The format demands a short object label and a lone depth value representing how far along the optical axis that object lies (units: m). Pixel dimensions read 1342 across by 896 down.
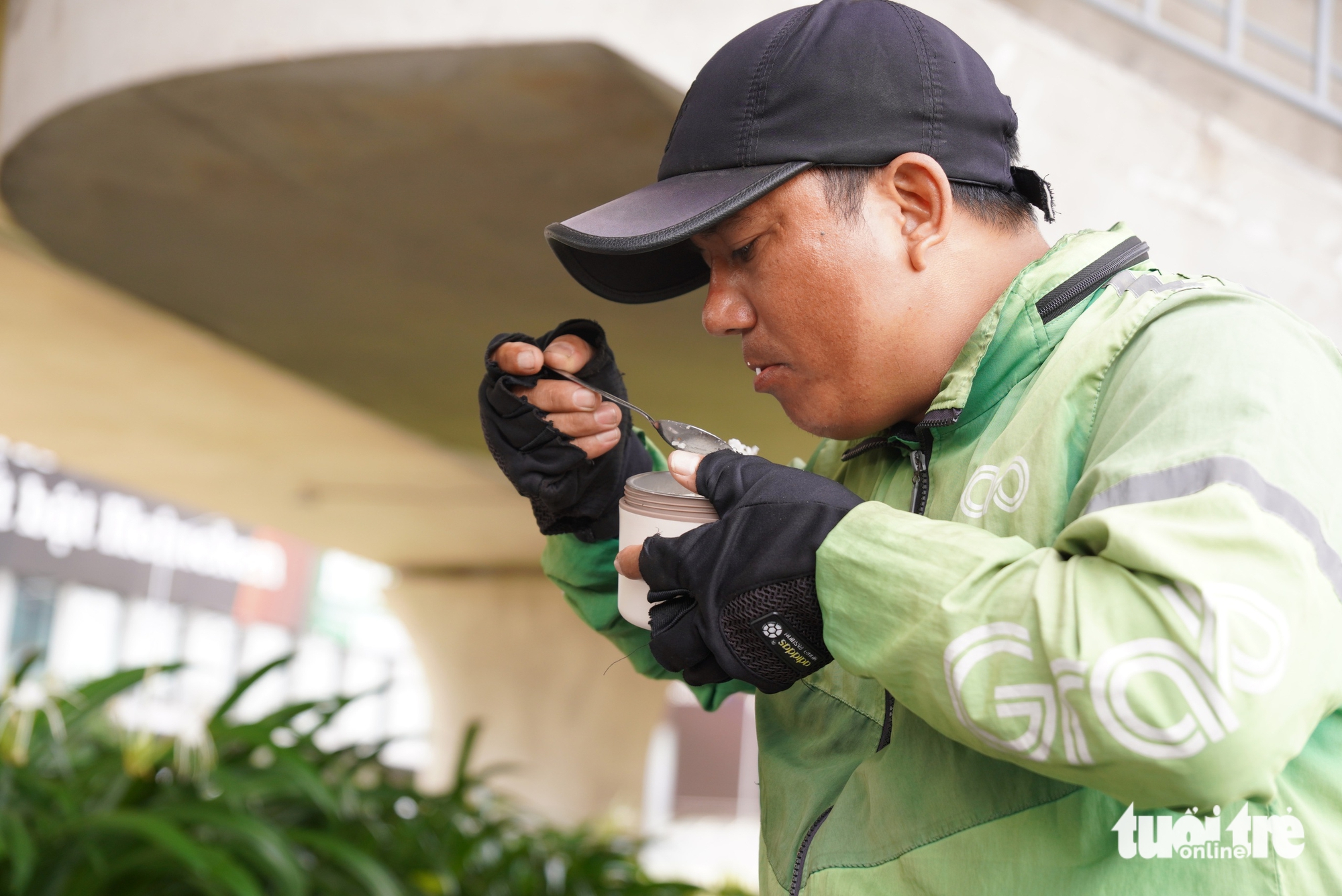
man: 0.63
